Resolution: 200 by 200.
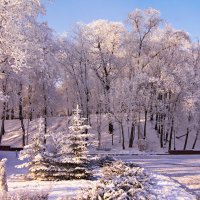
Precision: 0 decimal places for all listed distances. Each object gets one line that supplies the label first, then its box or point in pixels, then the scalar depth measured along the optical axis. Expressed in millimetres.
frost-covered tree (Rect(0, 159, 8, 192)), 13456
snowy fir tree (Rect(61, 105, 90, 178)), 17625
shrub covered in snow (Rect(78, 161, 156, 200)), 11716
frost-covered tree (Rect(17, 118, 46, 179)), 17891
